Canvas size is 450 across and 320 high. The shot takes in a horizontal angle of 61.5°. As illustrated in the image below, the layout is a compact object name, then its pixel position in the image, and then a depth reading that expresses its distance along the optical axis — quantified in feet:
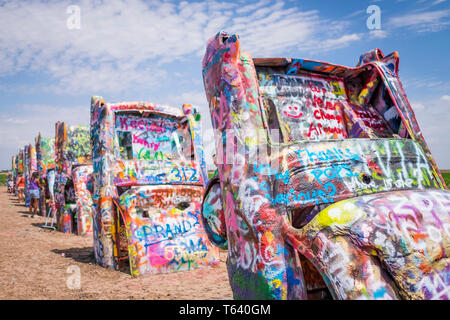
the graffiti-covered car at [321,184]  6.70
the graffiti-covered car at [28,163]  62.95
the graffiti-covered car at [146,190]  20.62
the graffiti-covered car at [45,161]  50.31
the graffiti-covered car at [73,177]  35.42
